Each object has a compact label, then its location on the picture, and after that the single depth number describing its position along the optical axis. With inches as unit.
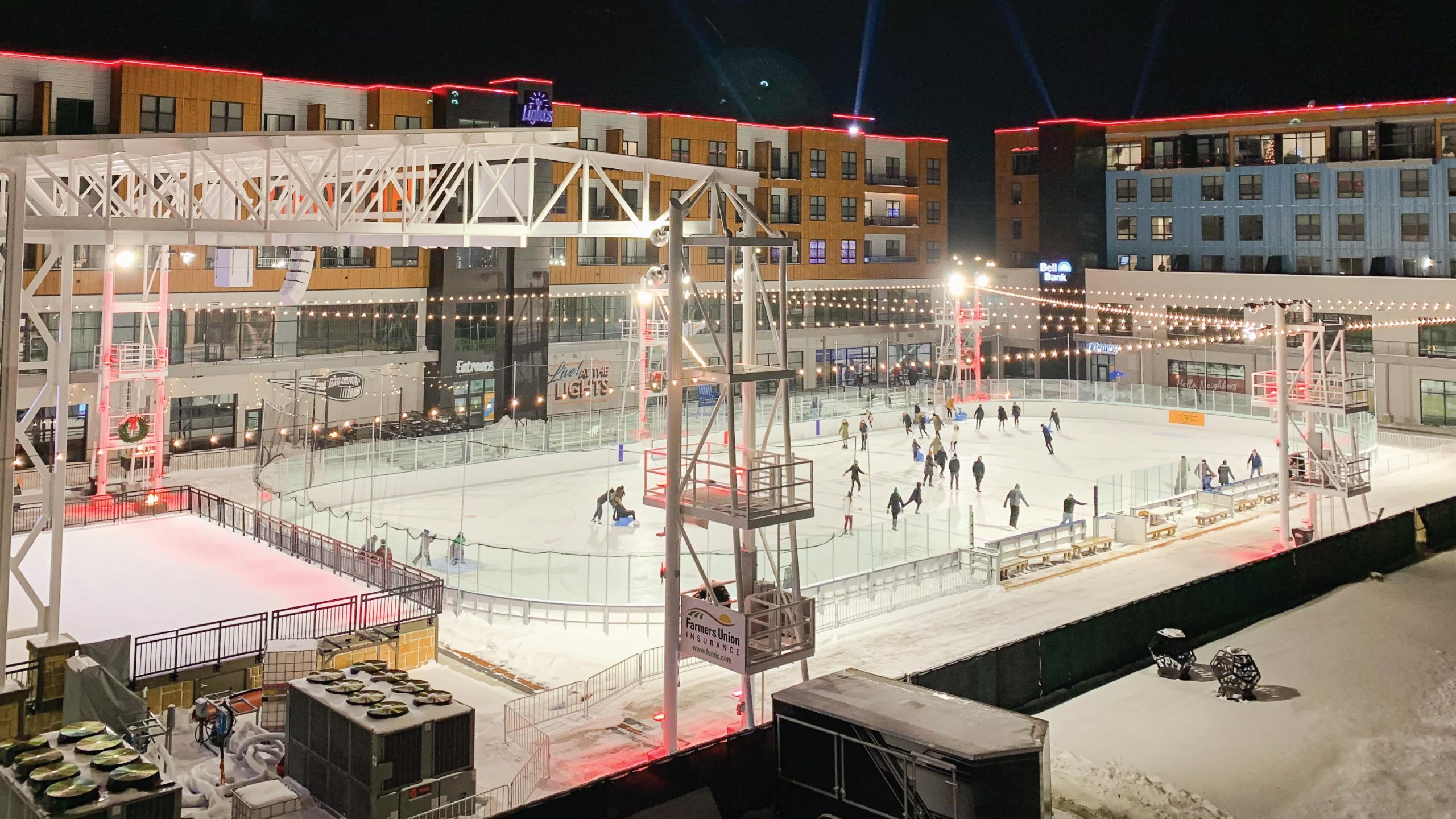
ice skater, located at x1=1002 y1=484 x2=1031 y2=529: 1135.8
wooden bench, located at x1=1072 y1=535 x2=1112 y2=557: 1036.5
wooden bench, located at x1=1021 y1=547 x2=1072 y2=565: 995.2
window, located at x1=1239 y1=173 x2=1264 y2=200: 2287.2
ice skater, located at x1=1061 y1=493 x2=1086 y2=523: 1106.1
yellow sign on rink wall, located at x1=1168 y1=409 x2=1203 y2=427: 1830.7
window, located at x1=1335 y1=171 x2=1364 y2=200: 2140.7
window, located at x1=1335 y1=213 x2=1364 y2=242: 2138.3
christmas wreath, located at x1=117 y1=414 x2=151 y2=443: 1064.8
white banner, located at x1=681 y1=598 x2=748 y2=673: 511.8
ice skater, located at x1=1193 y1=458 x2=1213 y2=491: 1240.2
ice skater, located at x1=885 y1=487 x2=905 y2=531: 1146.7
